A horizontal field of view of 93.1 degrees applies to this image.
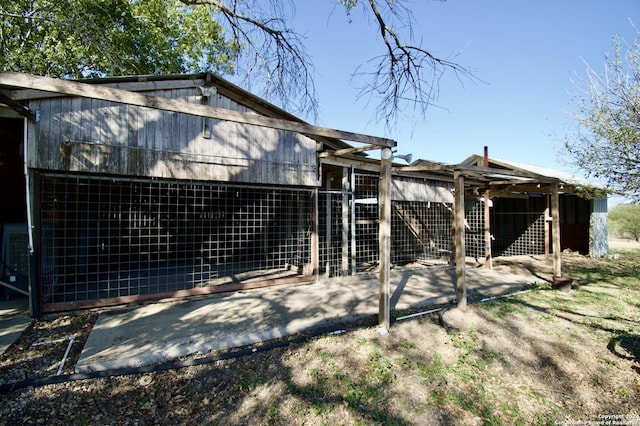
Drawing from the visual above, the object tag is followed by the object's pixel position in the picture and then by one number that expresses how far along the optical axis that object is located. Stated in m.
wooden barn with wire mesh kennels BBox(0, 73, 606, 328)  3.83
